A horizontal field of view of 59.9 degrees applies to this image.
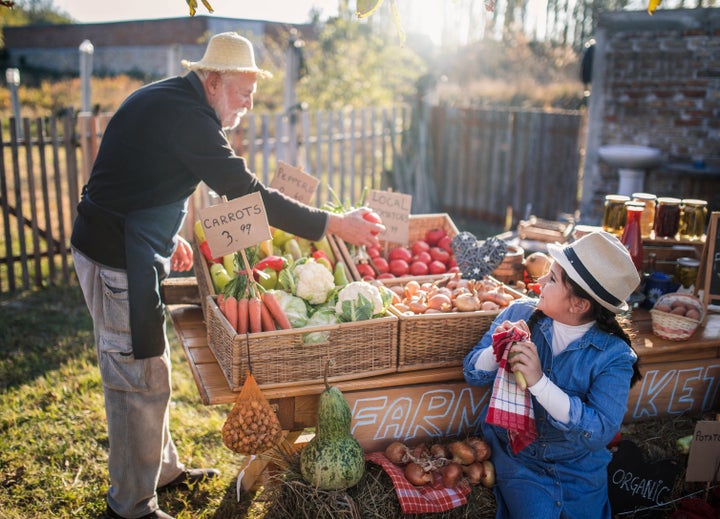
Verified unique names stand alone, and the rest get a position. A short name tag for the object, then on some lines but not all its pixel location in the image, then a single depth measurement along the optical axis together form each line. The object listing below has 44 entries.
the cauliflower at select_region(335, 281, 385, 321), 2.52
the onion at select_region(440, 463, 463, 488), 2.46
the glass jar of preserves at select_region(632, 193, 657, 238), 3.34
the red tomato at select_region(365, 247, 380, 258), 3.57
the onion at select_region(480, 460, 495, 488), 2.52
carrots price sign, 2.47
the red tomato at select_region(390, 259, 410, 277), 3.43
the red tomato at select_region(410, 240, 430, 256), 3.68
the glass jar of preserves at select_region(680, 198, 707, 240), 3.30
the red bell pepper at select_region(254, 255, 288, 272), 2.85
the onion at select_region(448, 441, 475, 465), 2.54
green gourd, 2.35
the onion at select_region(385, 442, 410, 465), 2.55
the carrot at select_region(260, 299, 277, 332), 2.46
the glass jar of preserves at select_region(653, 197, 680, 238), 3.30
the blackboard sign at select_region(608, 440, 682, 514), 2.76
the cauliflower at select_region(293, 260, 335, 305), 2.70
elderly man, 2.52
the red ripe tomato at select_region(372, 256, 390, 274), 3.45
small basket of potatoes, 2.84
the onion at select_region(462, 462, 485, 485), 2.50
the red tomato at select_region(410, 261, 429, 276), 3.44
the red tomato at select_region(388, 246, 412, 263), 3.56
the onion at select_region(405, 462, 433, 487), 2.45
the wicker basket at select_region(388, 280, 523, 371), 2.55
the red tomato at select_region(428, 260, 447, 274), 3.53
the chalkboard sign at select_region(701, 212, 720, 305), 3.06
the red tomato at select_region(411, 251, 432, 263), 3.56
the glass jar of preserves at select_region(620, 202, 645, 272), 3.13
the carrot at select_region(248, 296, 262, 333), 2.43
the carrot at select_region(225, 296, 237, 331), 2.45
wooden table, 2.54
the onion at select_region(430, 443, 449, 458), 2.58
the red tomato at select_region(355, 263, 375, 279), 3.31
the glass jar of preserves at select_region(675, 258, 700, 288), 3.35
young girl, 2.18
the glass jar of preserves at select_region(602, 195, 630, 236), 3.32
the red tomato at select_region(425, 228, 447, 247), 3.89
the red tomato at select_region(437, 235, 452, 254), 3.77
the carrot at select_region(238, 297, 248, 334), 2.43
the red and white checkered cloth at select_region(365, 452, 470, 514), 2.34
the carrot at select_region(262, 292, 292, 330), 2.49
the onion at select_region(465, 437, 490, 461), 2.56
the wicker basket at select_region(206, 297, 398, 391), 2.33
